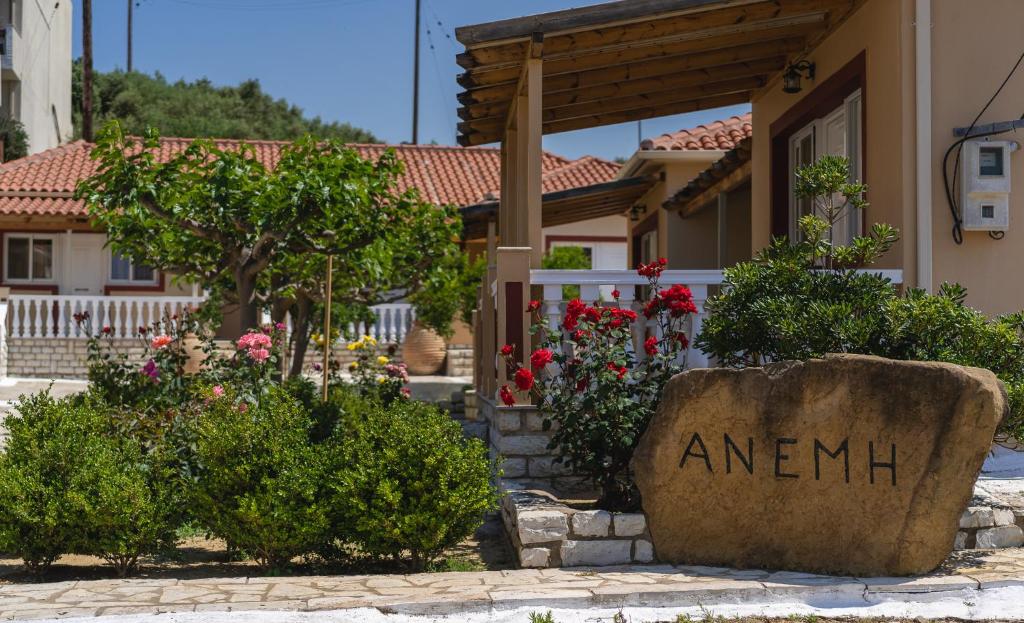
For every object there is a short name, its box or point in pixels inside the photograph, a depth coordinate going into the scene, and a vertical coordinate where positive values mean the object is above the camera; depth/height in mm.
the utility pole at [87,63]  28456 +7084
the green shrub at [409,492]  5809 -946
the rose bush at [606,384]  6312 -376
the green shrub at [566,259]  18759 +1200
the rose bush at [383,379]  10555 -574
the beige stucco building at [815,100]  7391 +1896
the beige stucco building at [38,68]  26259 +7099
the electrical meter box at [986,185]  7297 +985
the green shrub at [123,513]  5758 -1068
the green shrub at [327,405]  8898 -734
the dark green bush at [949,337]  6039 -66
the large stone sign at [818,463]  5492 -752
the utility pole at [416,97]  37156 +8182
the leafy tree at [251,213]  8842 +975
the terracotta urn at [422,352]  19531 -525
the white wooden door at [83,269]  22953 +1174
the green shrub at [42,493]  5754 -952
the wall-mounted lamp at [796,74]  9617 +2324
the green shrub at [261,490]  5836 -947
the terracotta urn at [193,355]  14545 -481
